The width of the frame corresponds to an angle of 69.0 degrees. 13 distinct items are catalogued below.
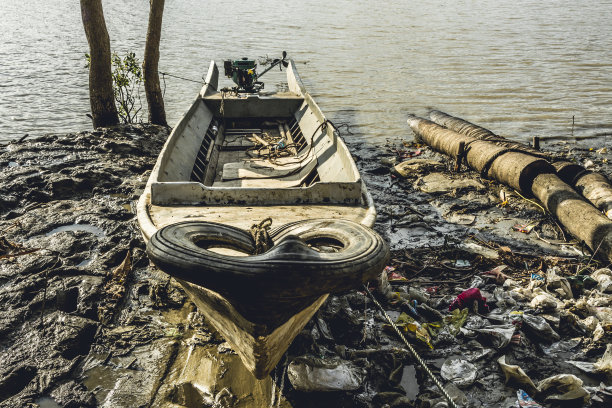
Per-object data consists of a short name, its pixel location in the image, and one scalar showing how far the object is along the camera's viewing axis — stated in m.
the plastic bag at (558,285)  4.88
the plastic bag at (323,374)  3.73
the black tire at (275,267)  2.45
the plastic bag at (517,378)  3.74
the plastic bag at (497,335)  4.21
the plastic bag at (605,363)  3.87
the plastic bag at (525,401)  3.56
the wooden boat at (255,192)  2.88
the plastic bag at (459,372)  3.86
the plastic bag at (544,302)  4.59
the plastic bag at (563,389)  3.58
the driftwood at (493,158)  7.46
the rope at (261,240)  3.52
